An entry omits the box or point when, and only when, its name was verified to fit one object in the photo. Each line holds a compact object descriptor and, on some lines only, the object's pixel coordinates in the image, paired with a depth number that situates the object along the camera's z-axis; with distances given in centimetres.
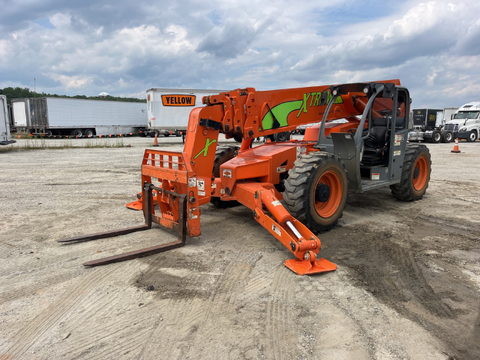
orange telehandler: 492
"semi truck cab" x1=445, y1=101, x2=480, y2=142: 2664
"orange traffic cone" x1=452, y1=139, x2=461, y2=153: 1881
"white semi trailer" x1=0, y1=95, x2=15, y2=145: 1882
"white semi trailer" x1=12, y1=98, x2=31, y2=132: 3003
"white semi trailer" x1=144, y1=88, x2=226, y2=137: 2484
